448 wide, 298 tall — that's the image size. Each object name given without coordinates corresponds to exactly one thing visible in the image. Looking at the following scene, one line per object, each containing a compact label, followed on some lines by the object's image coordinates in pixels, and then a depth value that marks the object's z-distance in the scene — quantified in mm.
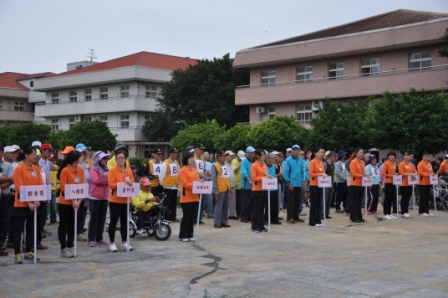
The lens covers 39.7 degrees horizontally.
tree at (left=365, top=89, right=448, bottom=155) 30391
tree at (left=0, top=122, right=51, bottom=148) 63656
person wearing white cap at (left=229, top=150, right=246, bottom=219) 18875
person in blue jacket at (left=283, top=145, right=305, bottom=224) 17297
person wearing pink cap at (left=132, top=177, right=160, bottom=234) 13812
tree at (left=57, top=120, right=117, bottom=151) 60750
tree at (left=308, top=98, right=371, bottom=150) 36875
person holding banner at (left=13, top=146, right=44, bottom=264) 10695
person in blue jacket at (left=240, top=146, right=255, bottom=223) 17312
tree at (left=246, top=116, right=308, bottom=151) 45094
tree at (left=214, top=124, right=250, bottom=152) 48103
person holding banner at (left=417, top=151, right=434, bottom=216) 20703
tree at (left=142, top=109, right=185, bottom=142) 64188
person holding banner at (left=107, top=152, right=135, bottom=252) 12148
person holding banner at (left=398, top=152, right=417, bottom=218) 19891
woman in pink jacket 12680
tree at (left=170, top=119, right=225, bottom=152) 52188
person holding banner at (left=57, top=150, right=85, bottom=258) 11500
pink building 42969
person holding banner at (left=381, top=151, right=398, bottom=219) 19391
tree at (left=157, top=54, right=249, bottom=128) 58875
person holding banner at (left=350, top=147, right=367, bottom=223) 17828
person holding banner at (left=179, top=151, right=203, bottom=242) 13469
